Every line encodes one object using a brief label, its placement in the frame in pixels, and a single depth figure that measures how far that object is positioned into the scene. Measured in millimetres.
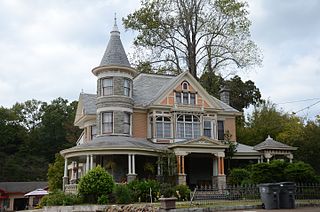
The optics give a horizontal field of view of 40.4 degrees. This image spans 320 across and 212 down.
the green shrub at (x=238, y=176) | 30219
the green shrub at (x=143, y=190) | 25062
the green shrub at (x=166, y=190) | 25484
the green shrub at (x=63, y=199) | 23672
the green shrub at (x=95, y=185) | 23562
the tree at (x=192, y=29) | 43812
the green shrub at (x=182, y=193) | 25784
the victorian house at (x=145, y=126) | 29094
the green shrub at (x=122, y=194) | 23344
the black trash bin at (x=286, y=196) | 19797
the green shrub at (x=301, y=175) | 25656
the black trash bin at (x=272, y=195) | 19656
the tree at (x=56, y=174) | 36125
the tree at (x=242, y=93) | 58594
